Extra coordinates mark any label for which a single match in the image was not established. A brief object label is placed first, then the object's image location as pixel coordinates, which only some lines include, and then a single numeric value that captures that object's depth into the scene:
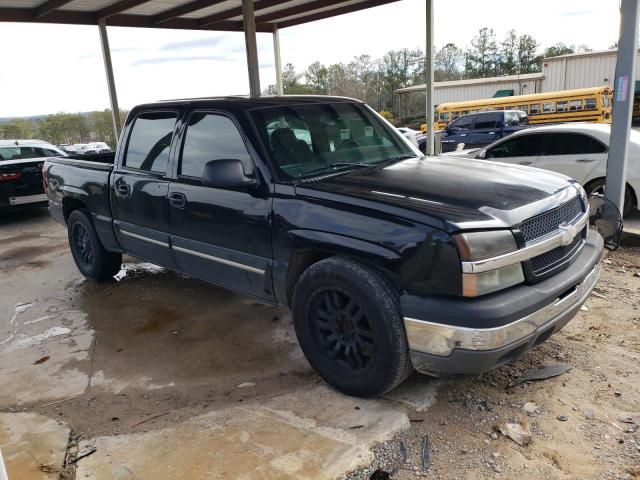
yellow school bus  19.89
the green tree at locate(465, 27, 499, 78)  58.47
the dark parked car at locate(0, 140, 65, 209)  9.41
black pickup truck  2.72
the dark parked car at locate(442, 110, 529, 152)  18.95
